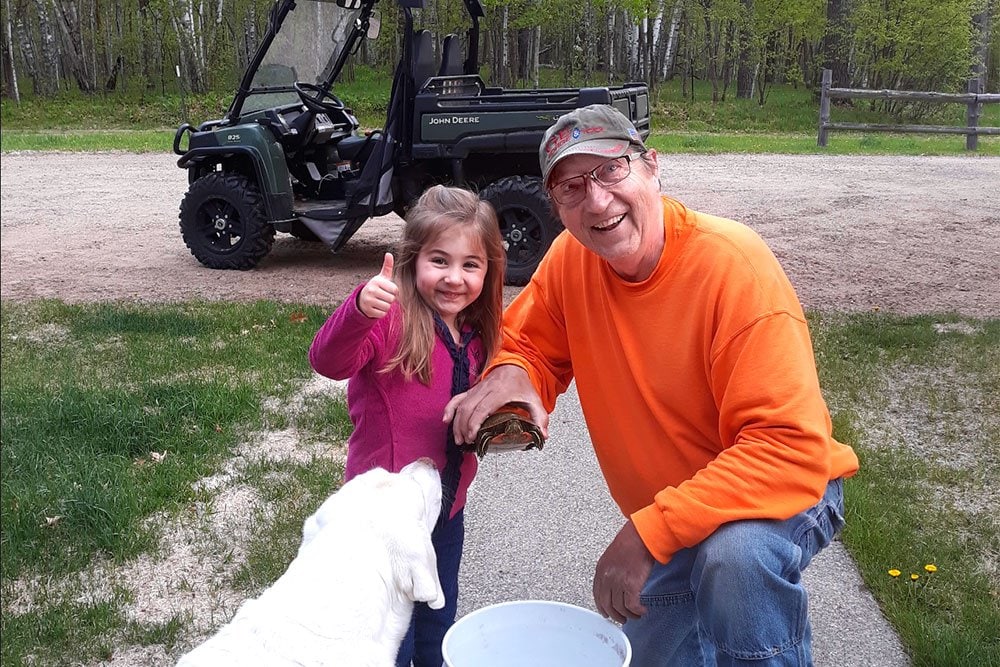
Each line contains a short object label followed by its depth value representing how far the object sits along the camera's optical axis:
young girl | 2.36
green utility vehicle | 7.34
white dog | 1.81
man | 1.92
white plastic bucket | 2.11
